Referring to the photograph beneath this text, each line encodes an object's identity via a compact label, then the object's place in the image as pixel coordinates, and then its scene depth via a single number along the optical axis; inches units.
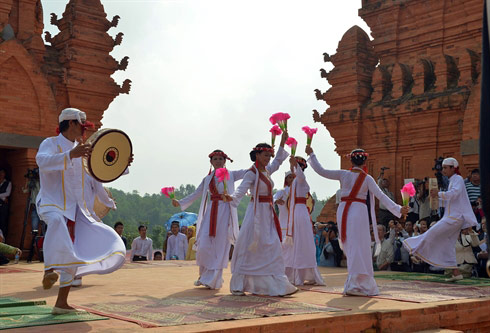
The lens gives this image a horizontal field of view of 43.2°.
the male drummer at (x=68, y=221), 204.7
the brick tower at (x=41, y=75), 564.7
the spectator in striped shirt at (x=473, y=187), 455.8
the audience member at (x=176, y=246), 595.2
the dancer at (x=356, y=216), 300.5
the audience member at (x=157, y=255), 614.5
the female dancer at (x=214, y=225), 322.0
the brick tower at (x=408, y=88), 597.6
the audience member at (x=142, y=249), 571.5
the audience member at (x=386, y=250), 481.1
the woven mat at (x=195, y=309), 205.5
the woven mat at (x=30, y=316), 190.9
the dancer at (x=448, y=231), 374.3
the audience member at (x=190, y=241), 575.4
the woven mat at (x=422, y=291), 285.7
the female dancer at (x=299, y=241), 354.3
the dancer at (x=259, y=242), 287.1
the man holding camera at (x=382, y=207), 579.0
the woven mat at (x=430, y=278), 365.1
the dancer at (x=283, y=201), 410.3
